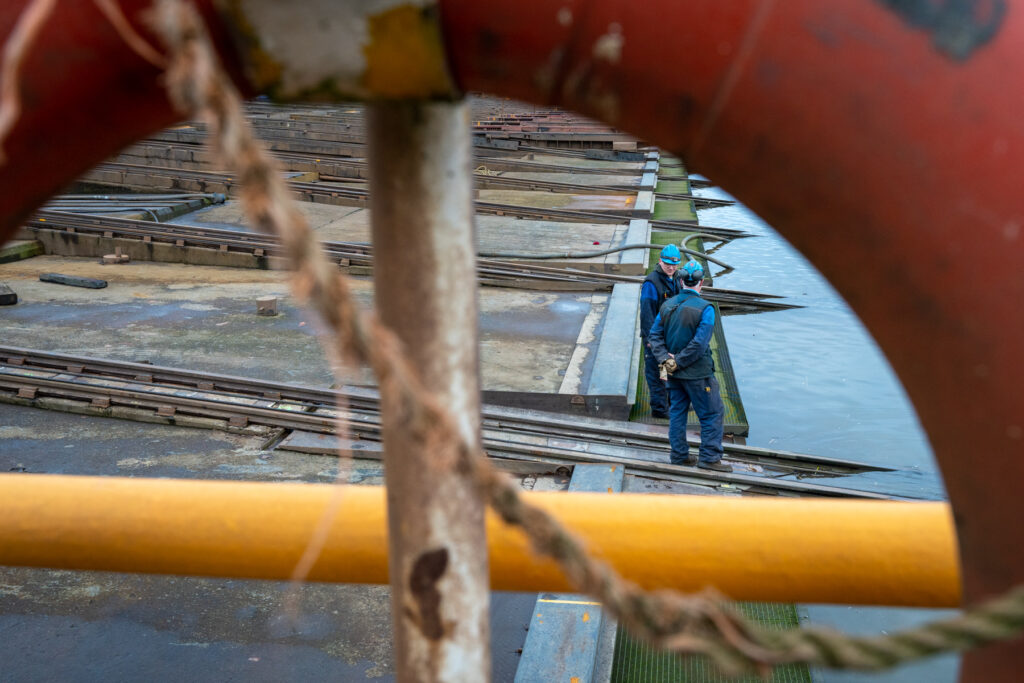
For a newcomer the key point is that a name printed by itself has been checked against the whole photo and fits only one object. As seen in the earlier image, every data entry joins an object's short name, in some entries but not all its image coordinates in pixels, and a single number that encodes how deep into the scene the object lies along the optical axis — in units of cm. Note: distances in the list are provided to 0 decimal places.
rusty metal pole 100
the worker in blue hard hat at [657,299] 749
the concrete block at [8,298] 1024
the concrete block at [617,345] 785
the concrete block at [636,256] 1215
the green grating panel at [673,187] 2202
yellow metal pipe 148
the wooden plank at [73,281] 1130
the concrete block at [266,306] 1009
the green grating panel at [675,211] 1884
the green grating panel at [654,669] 429
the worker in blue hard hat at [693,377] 679
